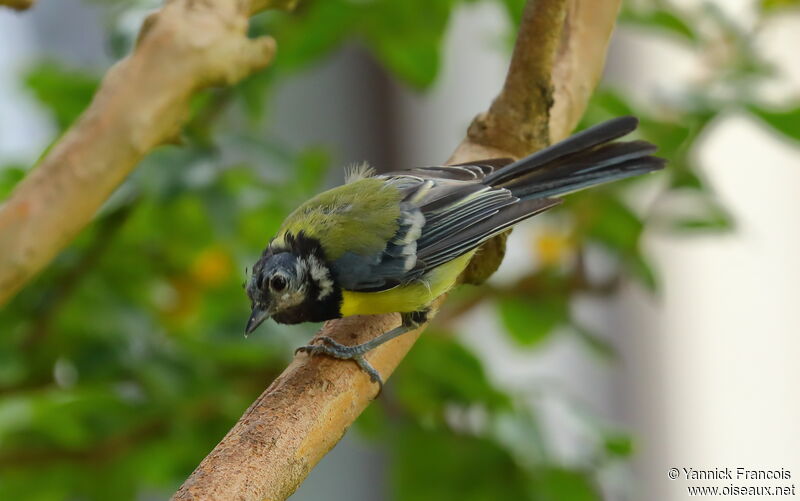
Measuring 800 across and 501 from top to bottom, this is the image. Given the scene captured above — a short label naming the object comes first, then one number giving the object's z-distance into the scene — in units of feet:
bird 9.79
